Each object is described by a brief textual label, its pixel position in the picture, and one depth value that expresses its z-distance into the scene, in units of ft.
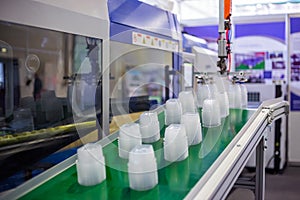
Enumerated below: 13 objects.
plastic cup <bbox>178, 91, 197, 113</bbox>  6.13
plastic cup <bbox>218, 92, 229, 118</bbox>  6.38
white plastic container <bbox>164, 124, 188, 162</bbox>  4.42
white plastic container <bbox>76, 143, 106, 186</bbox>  4.08
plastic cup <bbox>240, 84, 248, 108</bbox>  7.34
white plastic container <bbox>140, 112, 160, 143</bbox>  5.18
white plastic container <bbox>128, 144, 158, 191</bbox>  3.83
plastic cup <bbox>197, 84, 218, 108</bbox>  6.84
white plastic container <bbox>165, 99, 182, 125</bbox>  5.76
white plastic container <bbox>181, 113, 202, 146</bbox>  4.97
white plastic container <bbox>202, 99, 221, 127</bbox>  5.75
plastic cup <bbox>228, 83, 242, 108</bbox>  7.20
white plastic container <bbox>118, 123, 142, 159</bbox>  4.70
